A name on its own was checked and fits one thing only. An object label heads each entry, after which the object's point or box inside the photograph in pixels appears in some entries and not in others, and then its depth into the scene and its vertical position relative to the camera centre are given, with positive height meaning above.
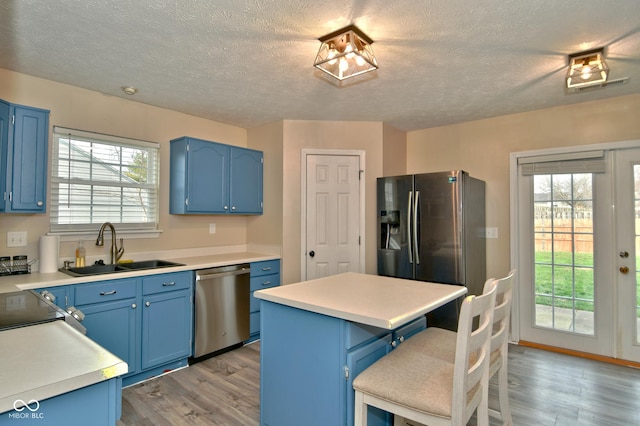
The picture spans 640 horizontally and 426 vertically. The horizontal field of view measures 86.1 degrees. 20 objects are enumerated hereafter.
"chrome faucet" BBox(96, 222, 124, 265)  2.93 -0.20
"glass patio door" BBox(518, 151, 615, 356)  3.23 -0.32
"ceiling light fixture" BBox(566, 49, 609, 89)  2.28 +1.03
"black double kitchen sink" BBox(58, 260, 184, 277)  2.70 -0.41
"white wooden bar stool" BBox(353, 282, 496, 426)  1.32 -0.70
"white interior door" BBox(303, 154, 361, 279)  3.84 +0.07
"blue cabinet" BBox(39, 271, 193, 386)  2.46 -0.77
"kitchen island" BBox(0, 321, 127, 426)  0.82 -0.41
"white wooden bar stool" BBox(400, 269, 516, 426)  1.67 -0.67
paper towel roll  2.57 -0.26
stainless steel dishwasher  3.10 -0.83
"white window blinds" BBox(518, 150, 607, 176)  3.23 +0.57
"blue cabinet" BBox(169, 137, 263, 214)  3.40 +0.45
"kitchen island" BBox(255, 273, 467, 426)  1.59 -0.61
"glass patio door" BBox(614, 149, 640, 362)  3.09 -0.26
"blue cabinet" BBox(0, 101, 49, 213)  2.31 +0.44
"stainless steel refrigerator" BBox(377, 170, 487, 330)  3.20 -0.10
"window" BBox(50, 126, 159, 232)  2.86 +0.35
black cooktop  1.35 -0.40
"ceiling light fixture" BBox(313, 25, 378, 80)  2.02 +1.03
